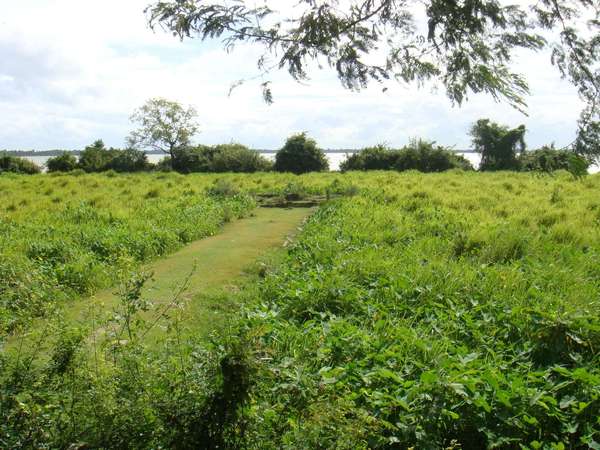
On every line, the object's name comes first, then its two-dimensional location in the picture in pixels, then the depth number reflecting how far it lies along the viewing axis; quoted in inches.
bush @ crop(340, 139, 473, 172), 1354.6
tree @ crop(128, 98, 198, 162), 1699.1
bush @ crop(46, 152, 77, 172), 1446.9
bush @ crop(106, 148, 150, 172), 1536.7
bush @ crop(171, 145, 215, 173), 1499.8
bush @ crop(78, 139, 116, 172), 1465.3
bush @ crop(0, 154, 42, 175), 1391.5
